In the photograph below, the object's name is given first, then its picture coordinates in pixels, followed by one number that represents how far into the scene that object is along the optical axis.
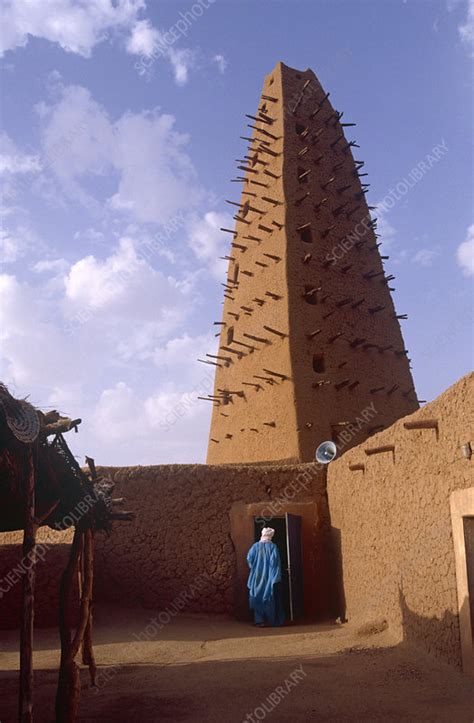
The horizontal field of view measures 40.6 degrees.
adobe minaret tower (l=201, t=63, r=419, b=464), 17.31
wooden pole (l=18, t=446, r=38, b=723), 4.92
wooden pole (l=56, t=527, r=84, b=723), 5.46
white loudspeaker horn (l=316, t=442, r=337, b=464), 14.30
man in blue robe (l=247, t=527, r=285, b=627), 11.24
